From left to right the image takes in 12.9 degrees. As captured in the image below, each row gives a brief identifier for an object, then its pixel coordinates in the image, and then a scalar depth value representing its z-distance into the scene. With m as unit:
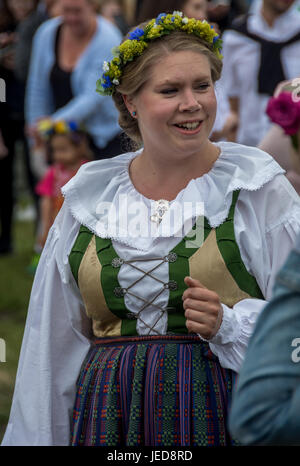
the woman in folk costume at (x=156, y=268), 4.08
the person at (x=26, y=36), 12.35
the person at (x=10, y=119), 12.74
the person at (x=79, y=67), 9.60
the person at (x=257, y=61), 8.15
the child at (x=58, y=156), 9.97
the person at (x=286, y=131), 4.98
